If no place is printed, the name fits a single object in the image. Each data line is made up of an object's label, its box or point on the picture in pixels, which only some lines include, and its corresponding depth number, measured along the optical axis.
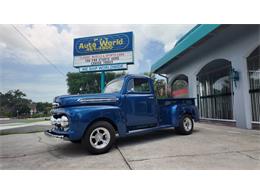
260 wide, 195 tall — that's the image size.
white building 6.27
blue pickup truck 3.57
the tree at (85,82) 24.52
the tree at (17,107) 36.81
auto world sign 10.73
